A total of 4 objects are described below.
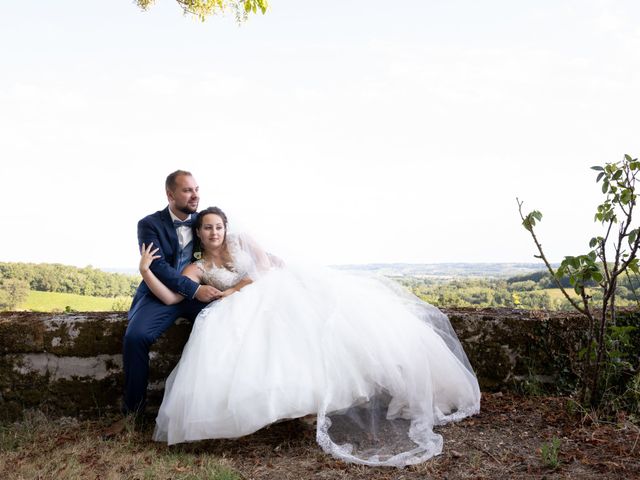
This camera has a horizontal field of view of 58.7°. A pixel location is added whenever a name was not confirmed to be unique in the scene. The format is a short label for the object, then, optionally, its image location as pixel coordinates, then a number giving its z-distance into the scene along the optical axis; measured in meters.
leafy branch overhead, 8.88
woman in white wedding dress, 3.85
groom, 4.65
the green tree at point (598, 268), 4.24
